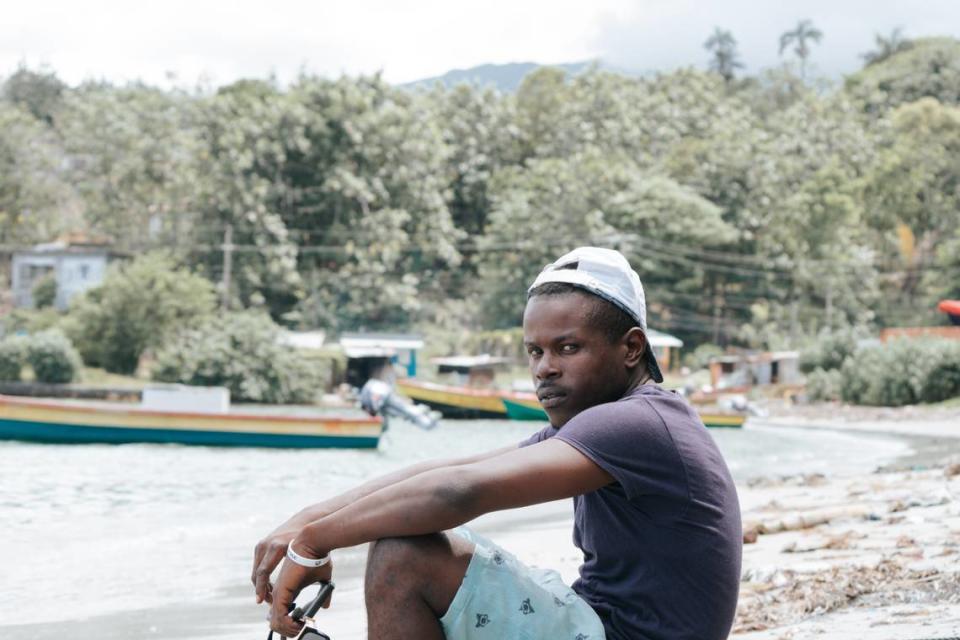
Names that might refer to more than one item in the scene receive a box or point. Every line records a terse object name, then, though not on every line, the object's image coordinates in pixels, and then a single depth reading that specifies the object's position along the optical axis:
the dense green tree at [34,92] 77.56
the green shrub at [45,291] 52.09
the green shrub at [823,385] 44.69
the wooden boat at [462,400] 40.44
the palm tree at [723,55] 93.75
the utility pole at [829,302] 54.38
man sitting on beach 2.57
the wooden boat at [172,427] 24.28
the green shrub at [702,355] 53.56
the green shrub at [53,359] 41.91
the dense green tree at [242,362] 43.16
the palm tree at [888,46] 91.19
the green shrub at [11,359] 41.88
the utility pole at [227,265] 49.75
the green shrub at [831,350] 46.22
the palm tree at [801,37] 99.31
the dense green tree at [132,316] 45.31
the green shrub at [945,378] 39.84
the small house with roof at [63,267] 51.72
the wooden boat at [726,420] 34.44
